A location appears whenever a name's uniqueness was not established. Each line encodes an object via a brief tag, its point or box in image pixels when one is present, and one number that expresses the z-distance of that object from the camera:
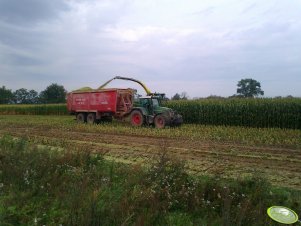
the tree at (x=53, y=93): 89.94
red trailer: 23.09
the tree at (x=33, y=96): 99.22
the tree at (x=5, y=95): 93.88
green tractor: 20.65
